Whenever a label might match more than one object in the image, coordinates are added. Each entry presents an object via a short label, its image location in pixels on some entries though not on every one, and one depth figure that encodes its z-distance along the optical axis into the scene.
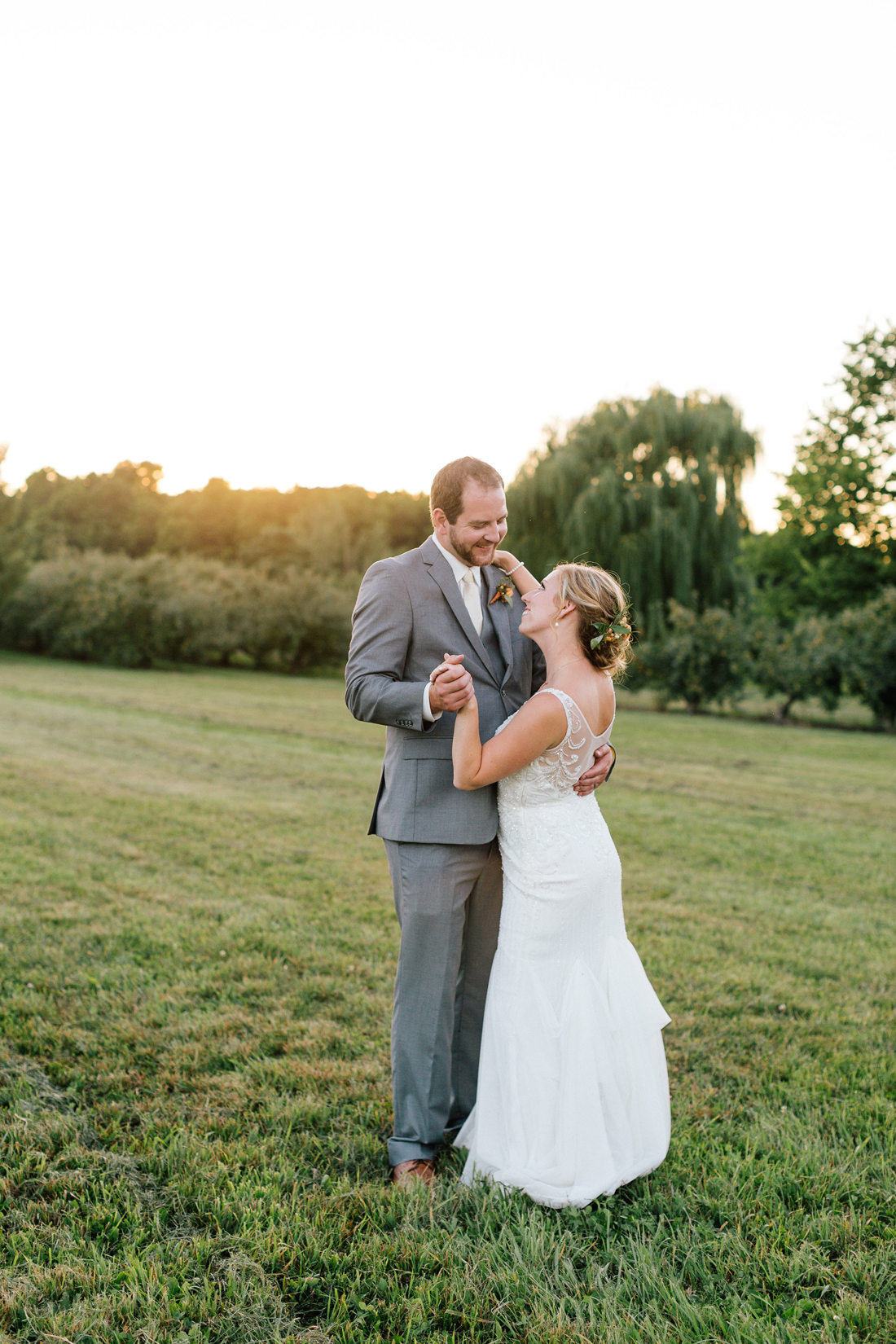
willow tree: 22.56
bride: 2.84
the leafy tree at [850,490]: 26.00
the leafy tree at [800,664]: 19.73
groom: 3.03
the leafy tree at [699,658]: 20.61
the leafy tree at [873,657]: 19.39
